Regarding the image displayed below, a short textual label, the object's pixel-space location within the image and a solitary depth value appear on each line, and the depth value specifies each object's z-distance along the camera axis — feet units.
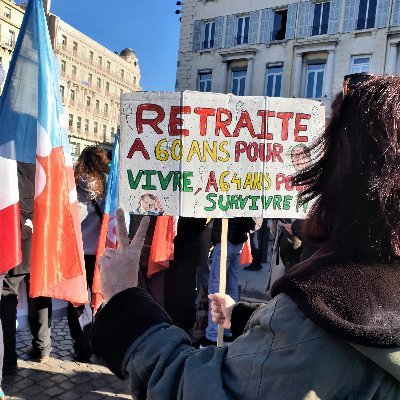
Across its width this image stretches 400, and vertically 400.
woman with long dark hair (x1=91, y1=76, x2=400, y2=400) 2.59
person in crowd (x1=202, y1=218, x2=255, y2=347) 14.11
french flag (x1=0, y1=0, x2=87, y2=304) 8.09
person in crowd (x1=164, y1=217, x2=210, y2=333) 13.83
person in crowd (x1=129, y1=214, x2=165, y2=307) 13.43
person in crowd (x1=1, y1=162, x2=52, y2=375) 10.18
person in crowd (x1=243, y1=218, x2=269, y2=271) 25.00
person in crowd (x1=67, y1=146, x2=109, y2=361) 11.91
